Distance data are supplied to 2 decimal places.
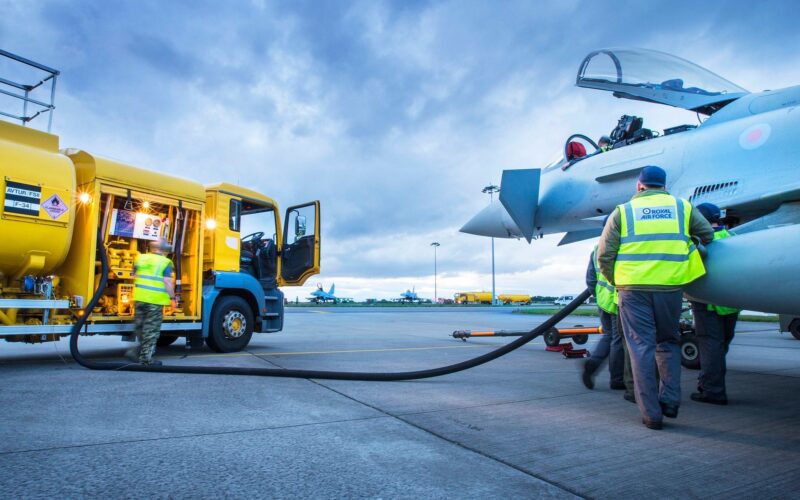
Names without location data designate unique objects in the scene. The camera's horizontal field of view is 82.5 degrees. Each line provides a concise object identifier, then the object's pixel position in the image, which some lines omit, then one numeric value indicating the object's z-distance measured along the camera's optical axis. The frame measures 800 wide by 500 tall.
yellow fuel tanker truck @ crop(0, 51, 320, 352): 5.19
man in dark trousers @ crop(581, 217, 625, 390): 4.41
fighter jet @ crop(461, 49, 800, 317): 2.76
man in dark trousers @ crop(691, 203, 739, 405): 3.86
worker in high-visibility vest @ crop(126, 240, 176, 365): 5.50
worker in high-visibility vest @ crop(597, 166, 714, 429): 3.05
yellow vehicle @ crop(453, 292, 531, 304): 68.00
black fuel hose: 4.55
